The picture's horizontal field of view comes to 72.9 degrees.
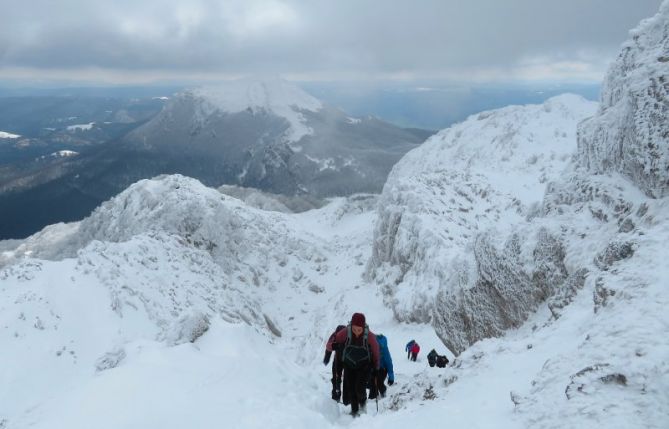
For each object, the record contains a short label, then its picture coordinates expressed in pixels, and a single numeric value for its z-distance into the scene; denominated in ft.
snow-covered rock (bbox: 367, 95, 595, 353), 53.78
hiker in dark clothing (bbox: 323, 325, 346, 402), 35.86
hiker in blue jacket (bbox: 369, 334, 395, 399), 37.47
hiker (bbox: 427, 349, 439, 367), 65.31
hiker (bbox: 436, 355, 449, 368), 61.67
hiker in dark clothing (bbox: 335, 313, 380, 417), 34.19
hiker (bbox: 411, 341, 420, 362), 77.15
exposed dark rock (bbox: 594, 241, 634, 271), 33.45
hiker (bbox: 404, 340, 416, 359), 79.05
